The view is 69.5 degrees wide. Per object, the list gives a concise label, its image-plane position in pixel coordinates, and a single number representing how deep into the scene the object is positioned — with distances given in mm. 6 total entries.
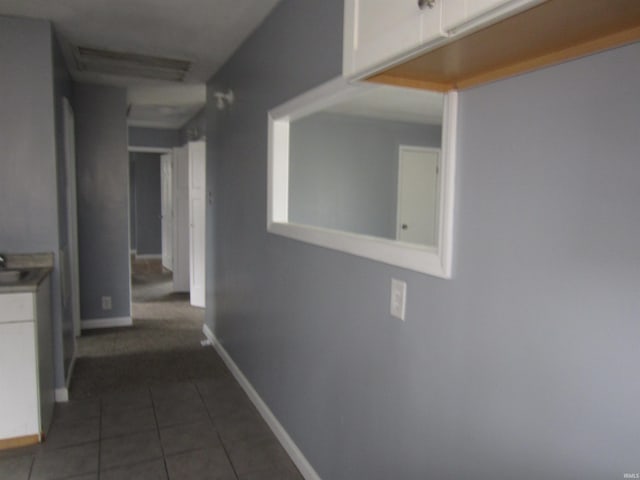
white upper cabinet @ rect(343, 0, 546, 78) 724
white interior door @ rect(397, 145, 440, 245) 5621
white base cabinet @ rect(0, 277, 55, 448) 2420
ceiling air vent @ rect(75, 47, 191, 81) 3518
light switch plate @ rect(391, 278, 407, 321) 1483
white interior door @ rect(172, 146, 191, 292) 6379
